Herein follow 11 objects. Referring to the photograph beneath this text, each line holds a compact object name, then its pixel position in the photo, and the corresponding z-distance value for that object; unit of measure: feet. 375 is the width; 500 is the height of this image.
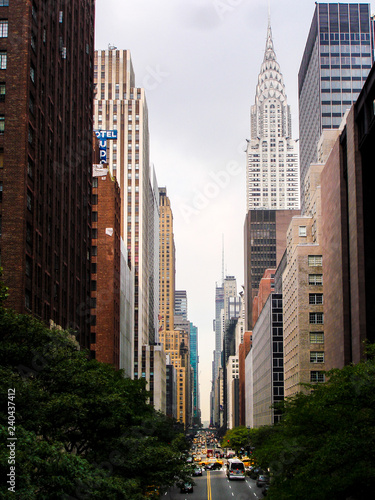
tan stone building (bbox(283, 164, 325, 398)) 327.88
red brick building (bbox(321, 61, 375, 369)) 214.69
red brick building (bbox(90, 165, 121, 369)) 356.18
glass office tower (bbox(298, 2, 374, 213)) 565.53
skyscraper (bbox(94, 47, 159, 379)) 560.61
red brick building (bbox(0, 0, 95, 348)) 179.73
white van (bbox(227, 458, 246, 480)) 313.32
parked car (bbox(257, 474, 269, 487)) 255.78
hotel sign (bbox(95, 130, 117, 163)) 370.16
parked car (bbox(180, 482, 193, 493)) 235.99
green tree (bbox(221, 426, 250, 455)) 554.46
